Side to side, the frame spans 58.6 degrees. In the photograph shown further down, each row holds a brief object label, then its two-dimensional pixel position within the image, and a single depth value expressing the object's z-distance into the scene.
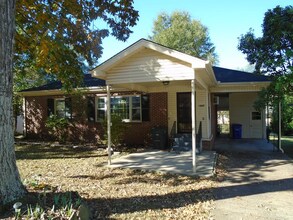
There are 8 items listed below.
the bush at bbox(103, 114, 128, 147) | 11.96
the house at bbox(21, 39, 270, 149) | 8.27
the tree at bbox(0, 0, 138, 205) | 7.96
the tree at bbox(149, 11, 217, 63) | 36.38
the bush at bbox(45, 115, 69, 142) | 15.00
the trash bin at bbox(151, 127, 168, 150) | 12.23
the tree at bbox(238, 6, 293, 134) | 9.53
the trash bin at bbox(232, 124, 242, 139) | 16.84
